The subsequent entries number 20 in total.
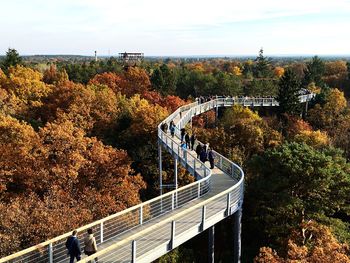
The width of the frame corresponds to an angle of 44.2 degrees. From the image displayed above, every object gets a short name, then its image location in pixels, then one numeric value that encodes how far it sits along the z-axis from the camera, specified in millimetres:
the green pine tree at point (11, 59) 70125
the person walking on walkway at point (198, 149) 23531
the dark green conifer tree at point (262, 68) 100212
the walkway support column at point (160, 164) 28097
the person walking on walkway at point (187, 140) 26091
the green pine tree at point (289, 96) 54938
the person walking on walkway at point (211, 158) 21750
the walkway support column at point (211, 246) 18981
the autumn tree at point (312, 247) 18469
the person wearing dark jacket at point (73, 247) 11391
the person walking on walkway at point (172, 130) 28806
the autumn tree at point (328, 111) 55606
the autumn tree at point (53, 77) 62656
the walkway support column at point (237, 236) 18156
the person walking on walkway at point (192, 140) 26178
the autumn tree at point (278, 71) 119931
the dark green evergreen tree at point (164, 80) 66562
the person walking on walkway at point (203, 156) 22097
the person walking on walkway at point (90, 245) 11617
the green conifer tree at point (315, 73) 85400
